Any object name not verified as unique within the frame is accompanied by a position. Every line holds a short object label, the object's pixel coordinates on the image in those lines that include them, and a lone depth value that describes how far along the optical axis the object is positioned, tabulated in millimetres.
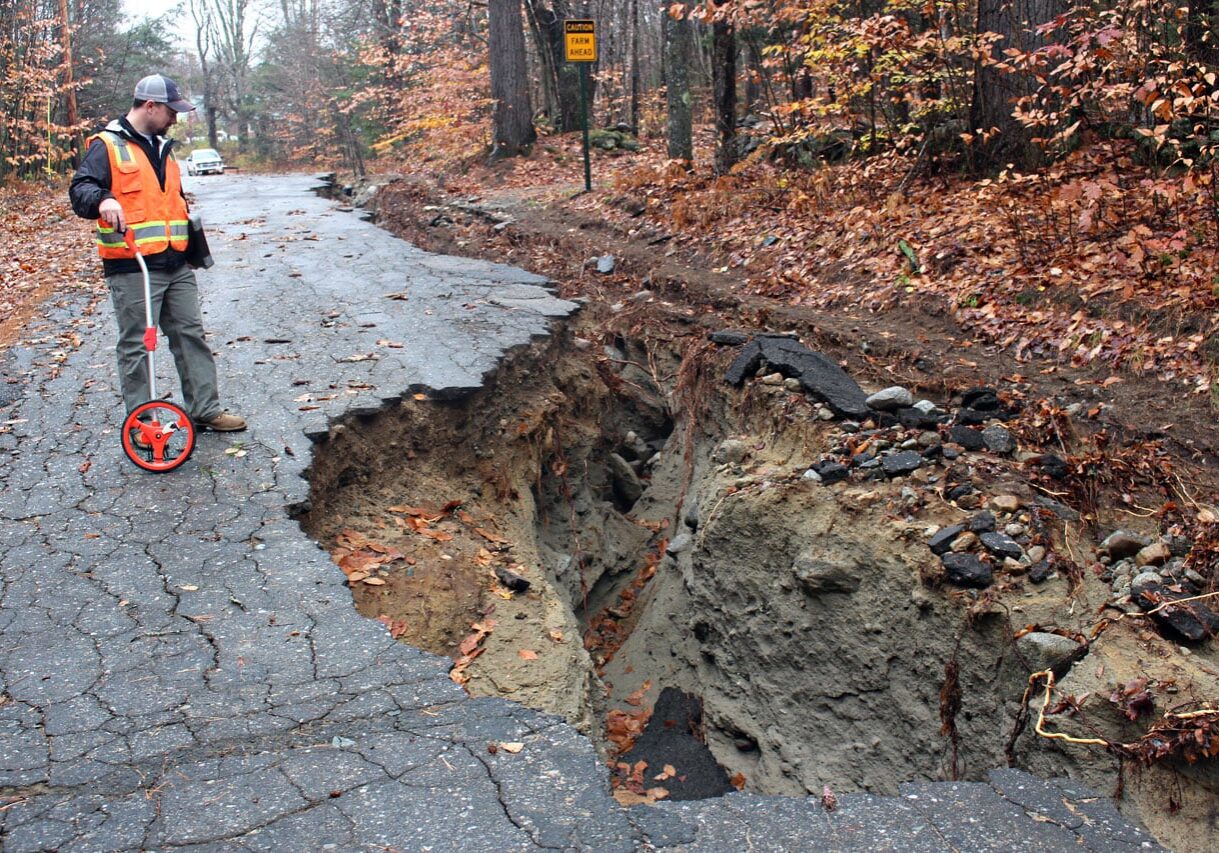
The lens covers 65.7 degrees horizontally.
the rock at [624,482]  8492
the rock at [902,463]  5465
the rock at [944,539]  4852
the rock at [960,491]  5152
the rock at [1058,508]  4883
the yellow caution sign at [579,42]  14305
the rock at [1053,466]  5223
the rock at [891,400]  6078
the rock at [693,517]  7168
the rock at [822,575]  5250
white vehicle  35656
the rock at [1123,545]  4594
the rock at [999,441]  5539
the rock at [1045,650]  4125
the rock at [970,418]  5891
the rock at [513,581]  5262
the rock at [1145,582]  4320
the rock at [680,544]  7055
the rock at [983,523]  4859
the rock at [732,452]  6648
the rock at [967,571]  4590
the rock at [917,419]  5852
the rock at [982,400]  6070
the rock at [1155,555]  4484
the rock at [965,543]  4773
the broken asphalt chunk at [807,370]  6238
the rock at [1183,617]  4051
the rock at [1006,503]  4961
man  5082
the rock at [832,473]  5707
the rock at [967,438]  5578
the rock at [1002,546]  4676
